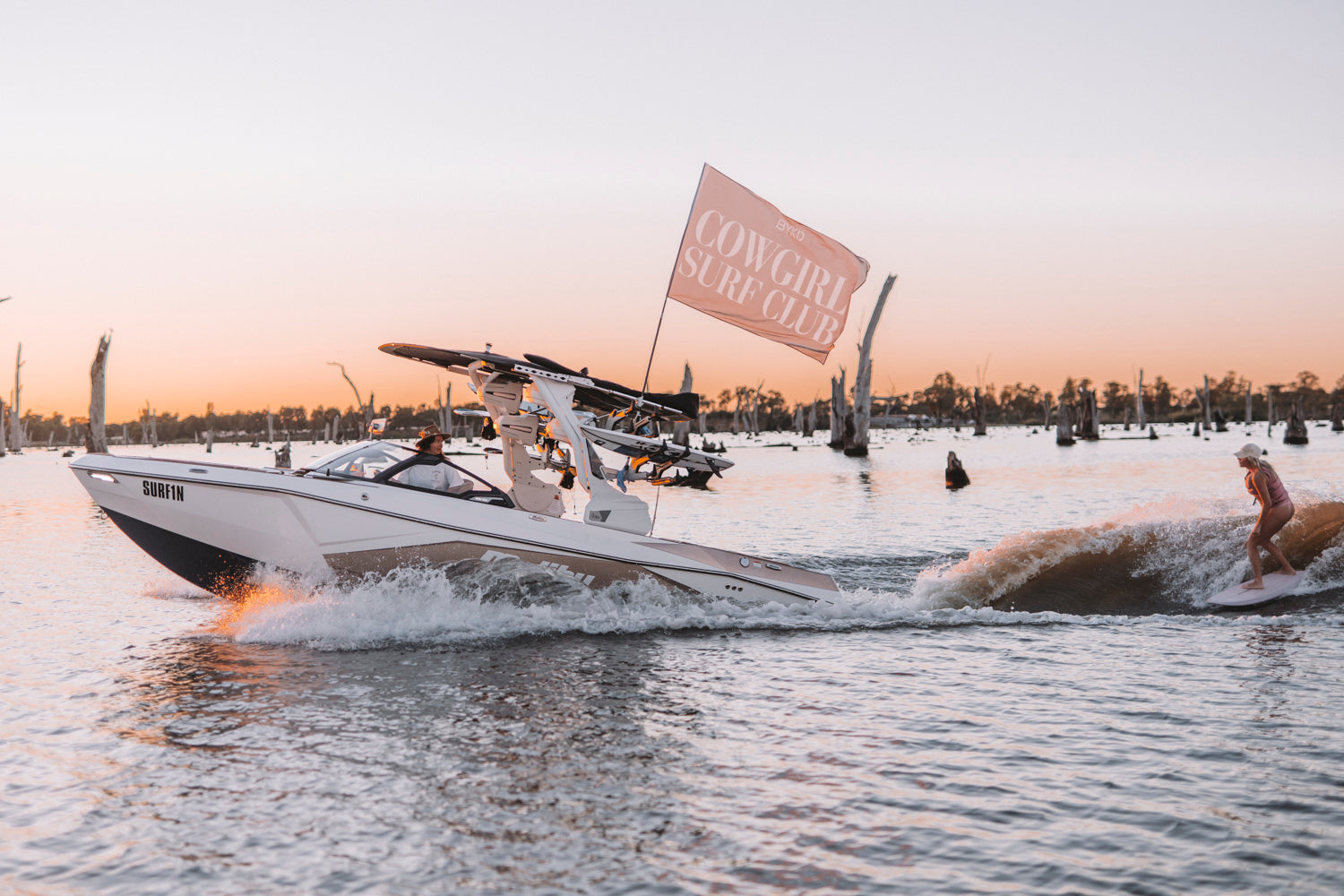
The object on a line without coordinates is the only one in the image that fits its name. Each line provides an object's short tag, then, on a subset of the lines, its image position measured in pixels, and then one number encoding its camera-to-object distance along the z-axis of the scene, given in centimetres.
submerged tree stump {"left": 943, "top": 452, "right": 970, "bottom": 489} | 3638
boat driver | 1148
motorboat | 1089
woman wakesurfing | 1346
